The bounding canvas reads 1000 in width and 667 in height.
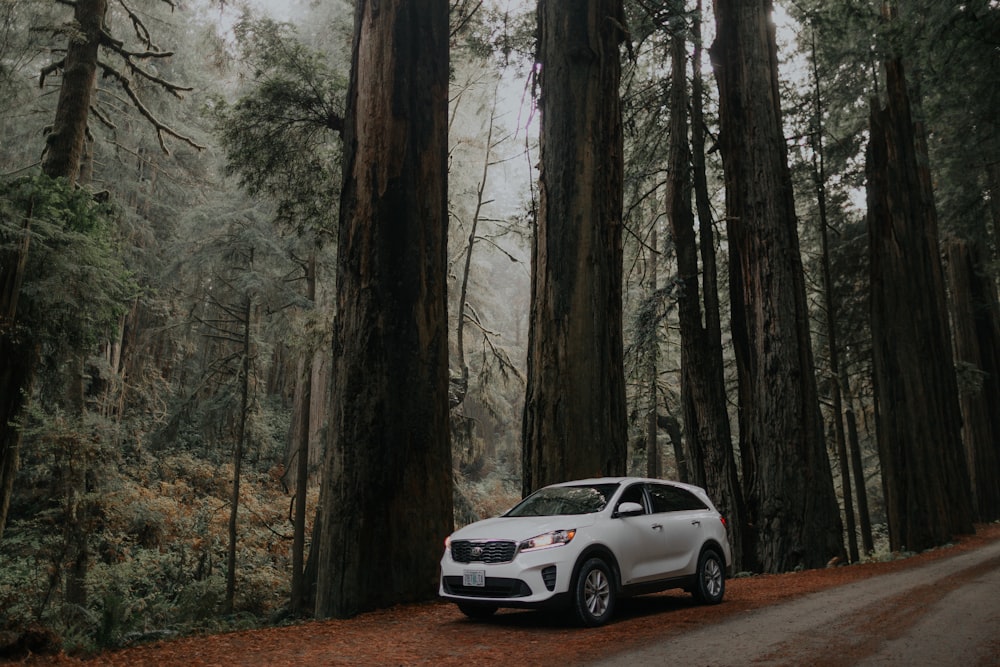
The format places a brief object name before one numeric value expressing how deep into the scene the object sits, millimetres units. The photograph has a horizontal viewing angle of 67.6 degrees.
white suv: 7688
